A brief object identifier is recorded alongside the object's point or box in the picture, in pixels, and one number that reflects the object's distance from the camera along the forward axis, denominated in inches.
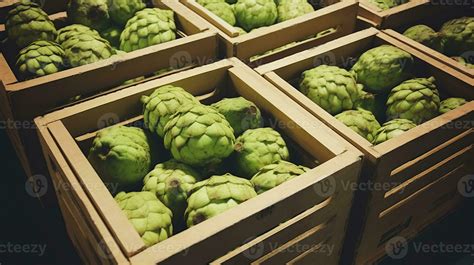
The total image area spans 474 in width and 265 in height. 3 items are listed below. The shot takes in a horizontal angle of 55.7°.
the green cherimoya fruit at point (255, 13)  84.7
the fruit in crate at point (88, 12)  77.9
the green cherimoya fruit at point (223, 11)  84.4
